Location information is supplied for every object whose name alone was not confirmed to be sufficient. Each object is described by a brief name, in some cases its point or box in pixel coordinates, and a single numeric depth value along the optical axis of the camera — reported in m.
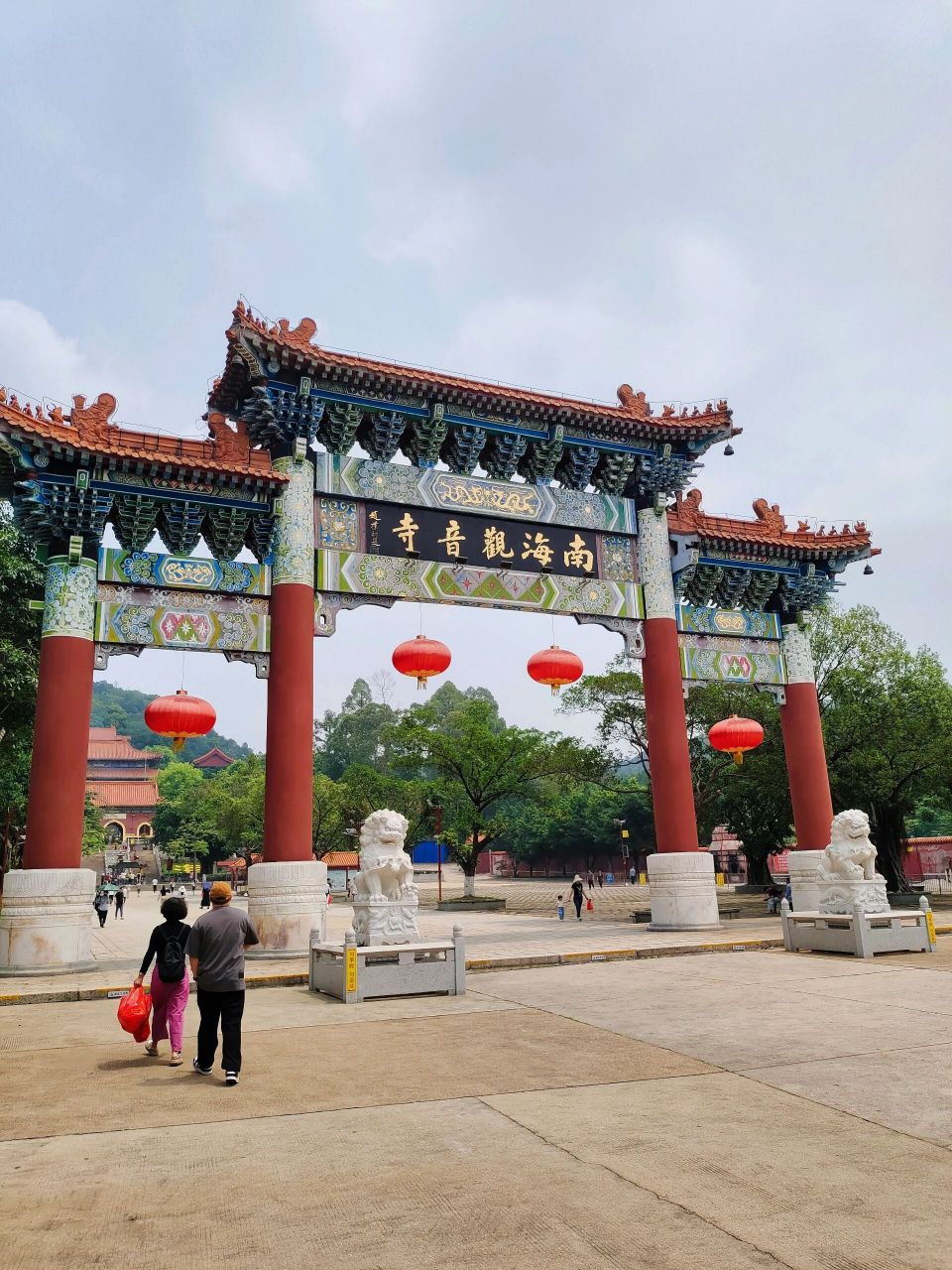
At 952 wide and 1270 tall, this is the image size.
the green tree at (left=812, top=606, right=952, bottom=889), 23.34
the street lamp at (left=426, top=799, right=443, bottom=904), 36.34
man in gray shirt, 6.05
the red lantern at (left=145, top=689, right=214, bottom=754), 12.88
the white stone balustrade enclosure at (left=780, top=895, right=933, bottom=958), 11.77
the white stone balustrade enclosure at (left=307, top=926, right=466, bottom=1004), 9.57
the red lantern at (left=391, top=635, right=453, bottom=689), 13.98
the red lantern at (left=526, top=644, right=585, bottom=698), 14.85
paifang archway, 13.12
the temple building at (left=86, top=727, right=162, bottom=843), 83.31
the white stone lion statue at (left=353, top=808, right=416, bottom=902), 10.80
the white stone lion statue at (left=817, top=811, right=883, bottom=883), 12.87
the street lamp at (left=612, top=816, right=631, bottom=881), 57.06
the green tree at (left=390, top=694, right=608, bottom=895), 33.53
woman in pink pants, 6.56
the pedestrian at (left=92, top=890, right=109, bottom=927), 26.03
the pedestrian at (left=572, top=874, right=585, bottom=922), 23.23
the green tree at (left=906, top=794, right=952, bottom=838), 48.00
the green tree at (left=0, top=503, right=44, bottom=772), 16.20
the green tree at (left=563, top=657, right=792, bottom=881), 25.20
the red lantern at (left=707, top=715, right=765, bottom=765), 16.55
